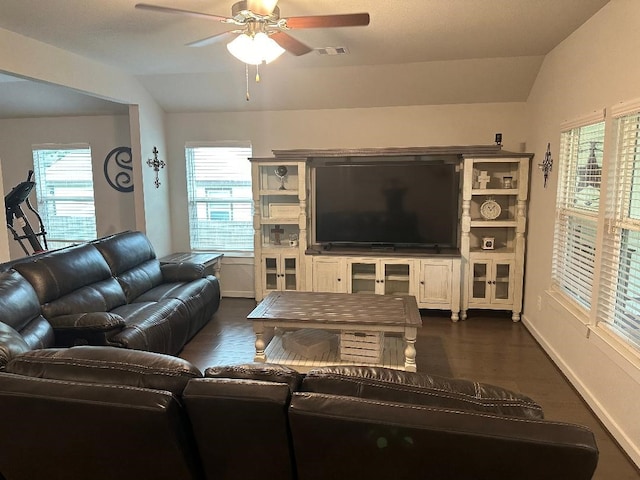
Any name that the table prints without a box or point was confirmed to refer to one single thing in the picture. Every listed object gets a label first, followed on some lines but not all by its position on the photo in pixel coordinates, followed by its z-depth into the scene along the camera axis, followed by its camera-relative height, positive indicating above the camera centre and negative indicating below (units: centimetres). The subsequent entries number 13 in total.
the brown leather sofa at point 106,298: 295 -89
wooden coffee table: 330 -98
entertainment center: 481 -42
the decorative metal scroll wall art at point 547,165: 403 +19
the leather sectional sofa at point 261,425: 121 -70
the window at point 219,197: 570 -14
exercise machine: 500 -26
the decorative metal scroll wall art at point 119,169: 584 +23
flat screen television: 495 -19
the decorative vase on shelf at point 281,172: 530 +16
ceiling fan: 247 +95
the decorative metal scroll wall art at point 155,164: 529 +27
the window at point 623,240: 264 -33
